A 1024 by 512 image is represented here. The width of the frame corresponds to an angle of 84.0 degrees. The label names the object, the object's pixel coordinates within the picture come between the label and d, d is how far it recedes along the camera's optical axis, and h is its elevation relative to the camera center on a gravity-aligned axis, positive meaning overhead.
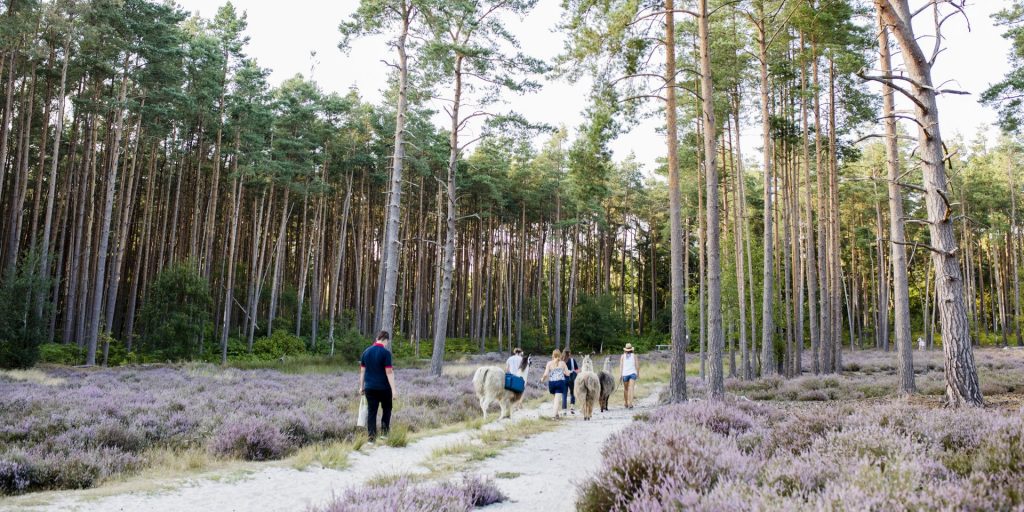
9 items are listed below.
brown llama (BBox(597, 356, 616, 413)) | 14.19 -1.70
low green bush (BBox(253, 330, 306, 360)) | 30.22 -2.12
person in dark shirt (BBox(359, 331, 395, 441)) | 8.75 -1.05
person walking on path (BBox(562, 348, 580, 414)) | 14.76 -1.47
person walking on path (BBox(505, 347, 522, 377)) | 13.16 -1.17
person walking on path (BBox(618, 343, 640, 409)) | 14.72 -1.42
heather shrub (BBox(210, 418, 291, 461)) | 7.63 -1.85
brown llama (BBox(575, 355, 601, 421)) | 12.42 -1.62
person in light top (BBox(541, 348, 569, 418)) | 12.87 -1.42
